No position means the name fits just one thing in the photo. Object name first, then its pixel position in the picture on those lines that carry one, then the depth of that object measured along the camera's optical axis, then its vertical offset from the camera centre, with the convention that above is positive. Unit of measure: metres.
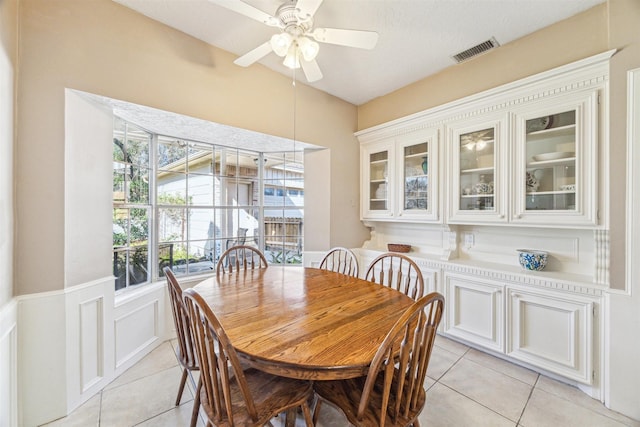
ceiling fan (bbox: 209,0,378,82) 1.45 +1.12
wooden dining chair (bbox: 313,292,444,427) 1.00 -0.70
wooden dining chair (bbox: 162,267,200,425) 1.40 -0.66
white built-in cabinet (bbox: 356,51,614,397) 1.90 +0.05
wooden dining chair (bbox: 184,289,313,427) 1.01 -0.83
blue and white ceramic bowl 2.23 -0.40
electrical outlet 2.82 -0.29
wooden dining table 1.04 -0.57
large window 2.42 +0.11
